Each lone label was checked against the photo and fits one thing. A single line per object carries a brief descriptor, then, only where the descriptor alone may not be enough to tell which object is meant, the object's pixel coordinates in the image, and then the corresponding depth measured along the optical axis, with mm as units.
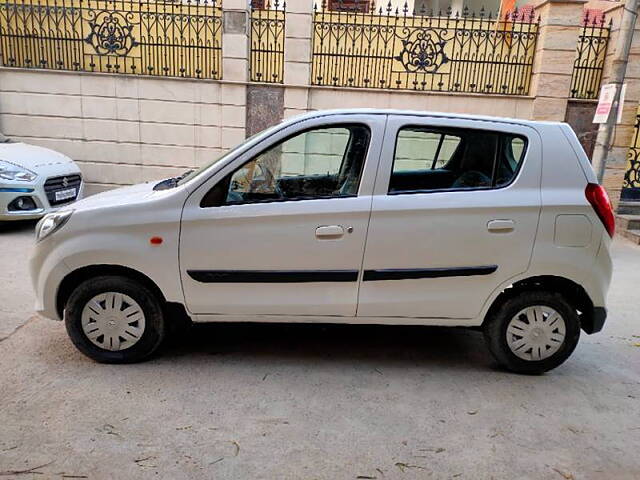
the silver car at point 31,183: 6824
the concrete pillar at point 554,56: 8742
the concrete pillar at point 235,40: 8859
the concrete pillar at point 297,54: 8883
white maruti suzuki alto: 3293
